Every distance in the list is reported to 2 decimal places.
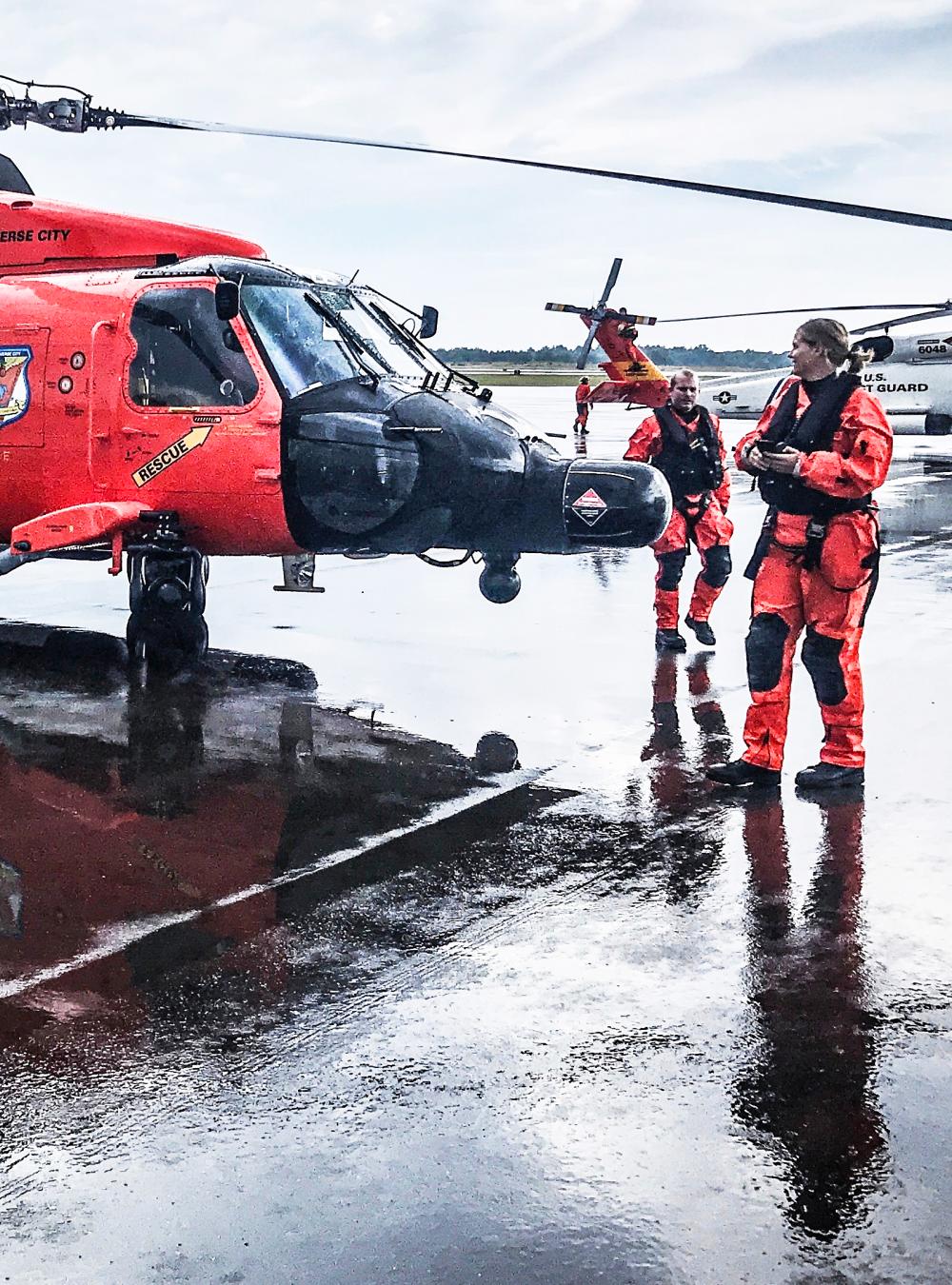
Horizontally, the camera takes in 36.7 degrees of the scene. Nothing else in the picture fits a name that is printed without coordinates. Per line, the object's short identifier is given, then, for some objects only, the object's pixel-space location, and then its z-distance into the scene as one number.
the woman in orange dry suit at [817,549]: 6.30
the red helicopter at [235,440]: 8.33
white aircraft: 29.34
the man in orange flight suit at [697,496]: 9.74
